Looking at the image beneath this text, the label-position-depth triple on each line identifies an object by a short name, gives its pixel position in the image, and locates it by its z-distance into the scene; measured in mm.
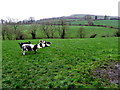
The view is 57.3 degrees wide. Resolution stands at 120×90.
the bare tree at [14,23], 69806
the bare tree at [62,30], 77375
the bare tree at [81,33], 76688
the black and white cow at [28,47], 15877
